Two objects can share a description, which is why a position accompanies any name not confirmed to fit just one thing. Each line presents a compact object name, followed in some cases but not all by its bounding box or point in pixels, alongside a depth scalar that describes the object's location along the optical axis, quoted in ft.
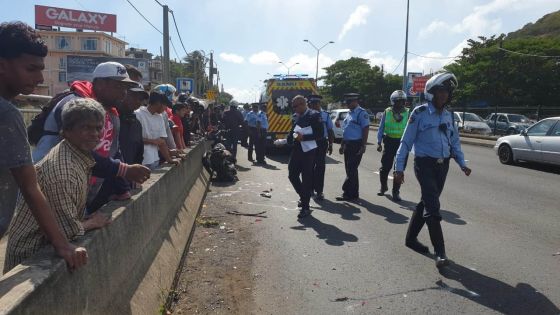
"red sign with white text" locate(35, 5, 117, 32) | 189.78
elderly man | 8.62
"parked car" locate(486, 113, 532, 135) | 96.89
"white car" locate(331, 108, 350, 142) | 76.94
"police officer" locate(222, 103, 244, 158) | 49.65
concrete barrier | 7.20
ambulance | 59.26
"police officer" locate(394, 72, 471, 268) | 17.30
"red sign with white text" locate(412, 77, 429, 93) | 109.60
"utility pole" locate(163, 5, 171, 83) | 57.11
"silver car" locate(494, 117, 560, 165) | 43.91
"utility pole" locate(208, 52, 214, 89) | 155.74
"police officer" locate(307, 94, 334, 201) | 30.25
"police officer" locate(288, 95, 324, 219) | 25.72
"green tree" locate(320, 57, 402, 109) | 212.23
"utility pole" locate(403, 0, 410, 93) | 105.28
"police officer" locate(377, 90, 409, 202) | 30.27
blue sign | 75.19
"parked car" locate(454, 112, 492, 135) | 101.15
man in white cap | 10.68
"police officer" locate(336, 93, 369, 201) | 30.22
